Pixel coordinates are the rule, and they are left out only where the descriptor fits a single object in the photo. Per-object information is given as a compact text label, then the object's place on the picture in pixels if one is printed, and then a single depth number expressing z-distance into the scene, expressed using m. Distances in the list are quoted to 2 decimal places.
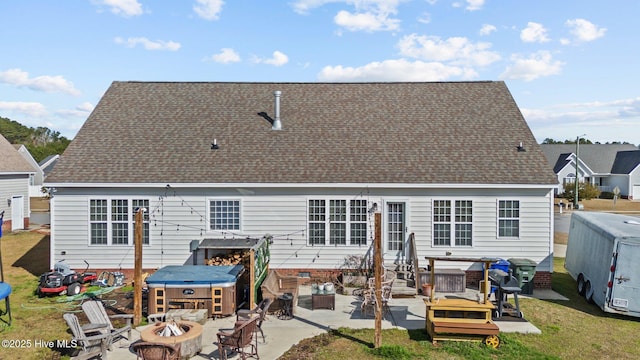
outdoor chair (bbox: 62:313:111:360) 8.65
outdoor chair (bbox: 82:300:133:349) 9.90
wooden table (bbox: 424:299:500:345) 9.76
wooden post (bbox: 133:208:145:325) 11.07
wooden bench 9.72
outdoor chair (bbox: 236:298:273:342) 9.77
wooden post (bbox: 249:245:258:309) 11.91
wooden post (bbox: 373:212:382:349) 9.53
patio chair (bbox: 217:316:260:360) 8.66
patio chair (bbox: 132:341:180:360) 7.79
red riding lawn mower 13.34
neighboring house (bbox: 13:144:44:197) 48.53
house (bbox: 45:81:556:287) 14.78
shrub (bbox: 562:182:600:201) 43.09
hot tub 11.39
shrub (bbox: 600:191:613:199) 52.64
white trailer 11.54
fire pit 8.79
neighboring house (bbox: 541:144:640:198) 51.81
